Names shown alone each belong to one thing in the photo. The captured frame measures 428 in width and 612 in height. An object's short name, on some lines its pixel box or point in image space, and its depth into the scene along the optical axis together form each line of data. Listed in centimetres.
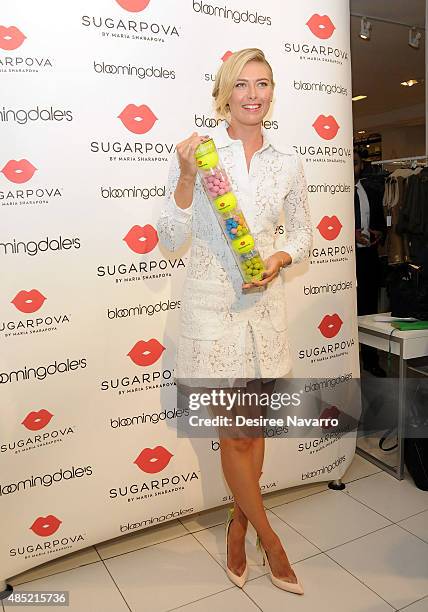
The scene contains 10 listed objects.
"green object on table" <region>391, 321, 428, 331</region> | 276
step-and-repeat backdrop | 190
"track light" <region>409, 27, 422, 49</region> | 429
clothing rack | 320
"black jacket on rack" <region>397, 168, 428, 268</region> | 342
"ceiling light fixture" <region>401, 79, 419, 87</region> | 773
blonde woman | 173
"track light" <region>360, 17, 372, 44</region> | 379
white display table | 270
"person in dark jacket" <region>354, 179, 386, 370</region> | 421
